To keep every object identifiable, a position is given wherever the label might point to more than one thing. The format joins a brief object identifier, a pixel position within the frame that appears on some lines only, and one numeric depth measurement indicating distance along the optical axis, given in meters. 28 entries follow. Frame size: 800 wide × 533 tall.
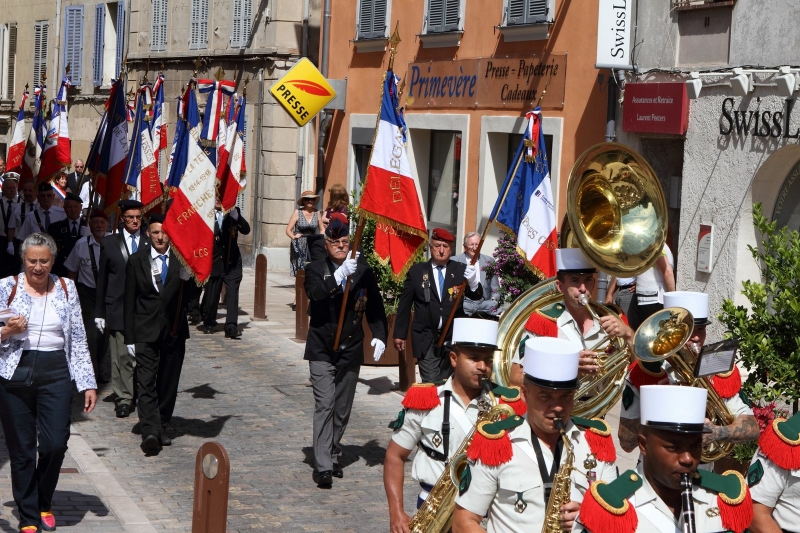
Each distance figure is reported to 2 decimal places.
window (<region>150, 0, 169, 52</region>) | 29.27
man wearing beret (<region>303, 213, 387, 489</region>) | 9.50
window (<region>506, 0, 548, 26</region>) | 17.38
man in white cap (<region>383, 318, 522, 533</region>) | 5.76
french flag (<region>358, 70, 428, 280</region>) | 10.83
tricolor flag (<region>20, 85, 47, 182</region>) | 19.86
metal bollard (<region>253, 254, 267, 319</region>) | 17.72
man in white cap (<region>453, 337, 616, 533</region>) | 4.77
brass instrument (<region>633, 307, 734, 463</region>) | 5.54
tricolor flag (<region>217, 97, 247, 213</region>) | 18.03
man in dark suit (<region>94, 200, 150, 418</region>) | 11.50
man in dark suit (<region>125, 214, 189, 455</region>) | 10.42
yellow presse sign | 20.00
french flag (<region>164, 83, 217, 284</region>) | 10.94
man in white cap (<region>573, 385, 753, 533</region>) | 4.09
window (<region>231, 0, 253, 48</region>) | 25.98
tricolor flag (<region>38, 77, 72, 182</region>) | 19.38
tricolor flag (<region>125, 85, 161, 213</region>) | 16.39
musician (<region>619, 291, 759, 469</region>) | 5.73
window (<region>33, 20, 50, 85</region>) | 37.03
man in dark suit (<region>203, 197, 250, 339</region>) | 16.48
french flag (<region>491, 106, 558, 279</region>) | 11.68
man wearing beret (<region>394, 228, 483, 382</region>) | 10.94
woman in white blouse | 7.86
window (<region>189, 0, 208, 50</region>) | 27.62
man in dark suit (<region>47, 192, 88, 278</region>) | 14.42
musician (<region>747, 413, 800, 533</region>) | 5.03
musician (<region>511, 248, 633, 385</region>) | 6.68
